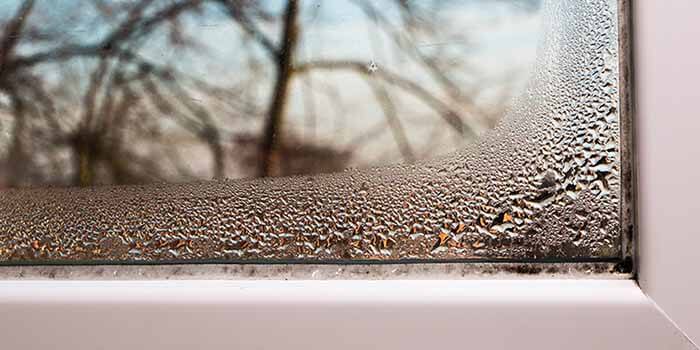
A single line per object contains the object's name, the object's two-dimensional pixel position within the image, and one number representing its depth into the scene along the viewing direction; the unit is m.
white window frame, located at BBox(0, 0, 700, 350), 0.47
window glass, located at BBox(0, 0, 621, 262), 0.54
